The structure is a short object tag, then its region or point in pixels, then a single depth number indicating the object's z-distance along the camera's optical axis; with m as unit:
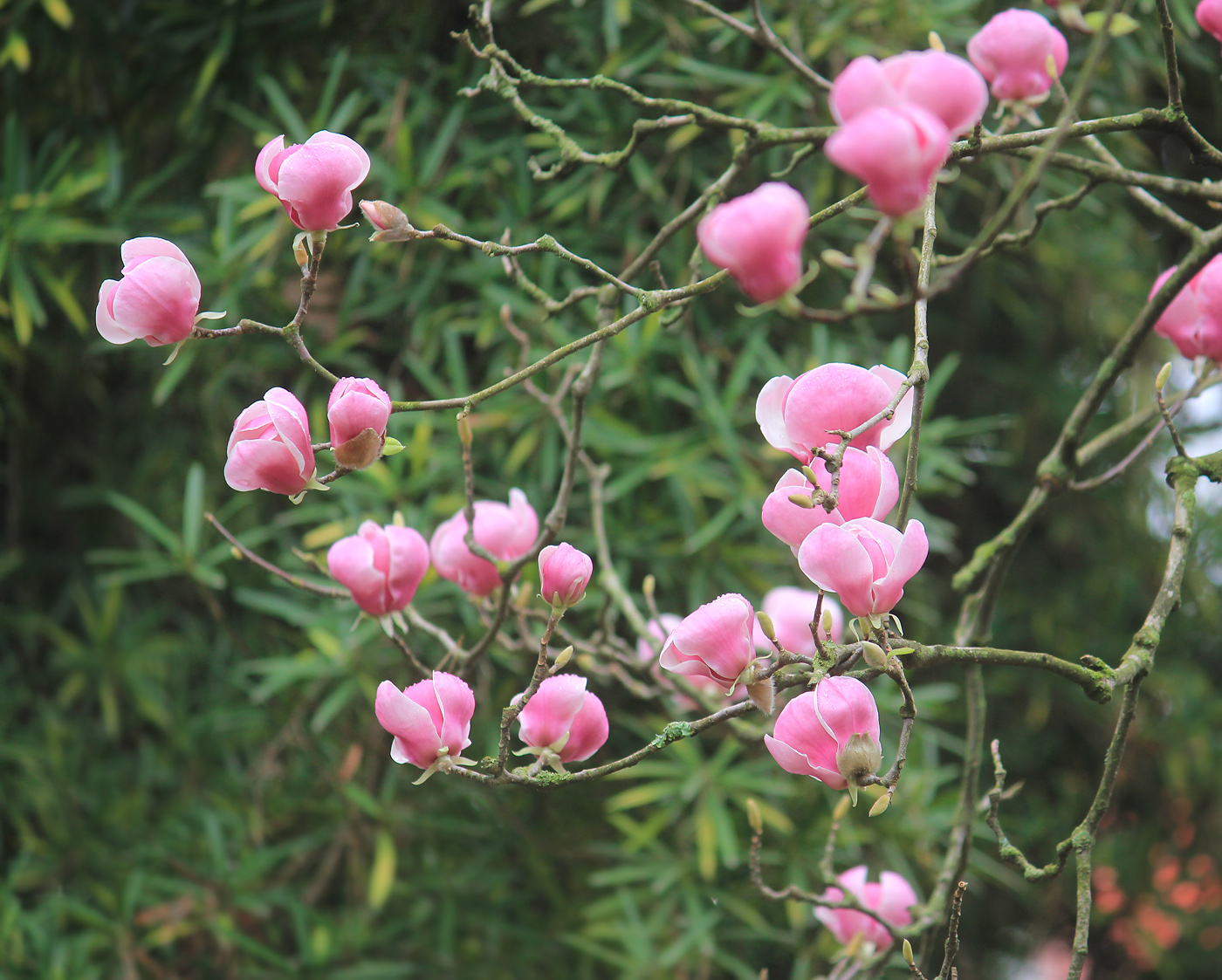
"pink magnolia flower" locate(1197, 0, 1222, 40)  3.78
